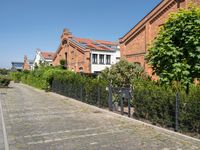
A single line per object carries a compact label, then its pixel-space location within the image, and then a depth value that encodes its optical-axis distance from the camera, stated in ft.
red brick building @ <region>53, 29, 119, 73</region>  87.63
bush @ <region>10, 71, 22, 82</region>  129.15
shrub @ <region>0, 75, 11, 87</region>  78.28
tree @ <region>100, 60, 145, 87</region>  36.95
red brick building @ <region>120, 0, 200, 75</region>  47.58
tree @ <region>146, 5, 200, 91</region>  23.47
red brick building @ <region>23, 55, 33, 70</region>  190.00
